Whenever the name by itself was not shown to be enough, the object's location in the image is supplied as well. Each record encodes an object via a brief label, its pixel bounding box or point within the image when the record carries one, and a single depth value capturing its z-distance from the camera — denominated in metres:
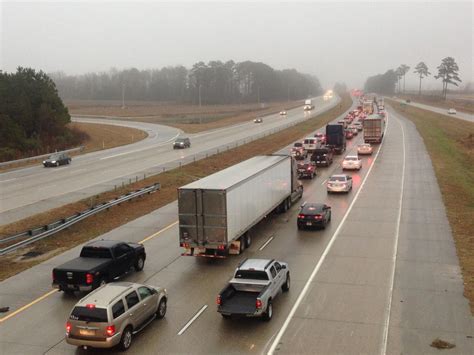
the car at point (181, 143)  69.50
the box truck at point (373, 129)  67.69
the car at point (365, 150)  58.06
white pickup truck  15.51
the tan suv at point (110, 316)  13.61
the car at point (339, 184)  36.84
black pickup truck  18.02
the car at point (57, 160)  55.45
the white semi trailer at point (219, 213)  21.36
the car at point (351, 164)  47.66
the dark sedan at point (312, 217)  27.03
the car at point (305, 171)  44.60
